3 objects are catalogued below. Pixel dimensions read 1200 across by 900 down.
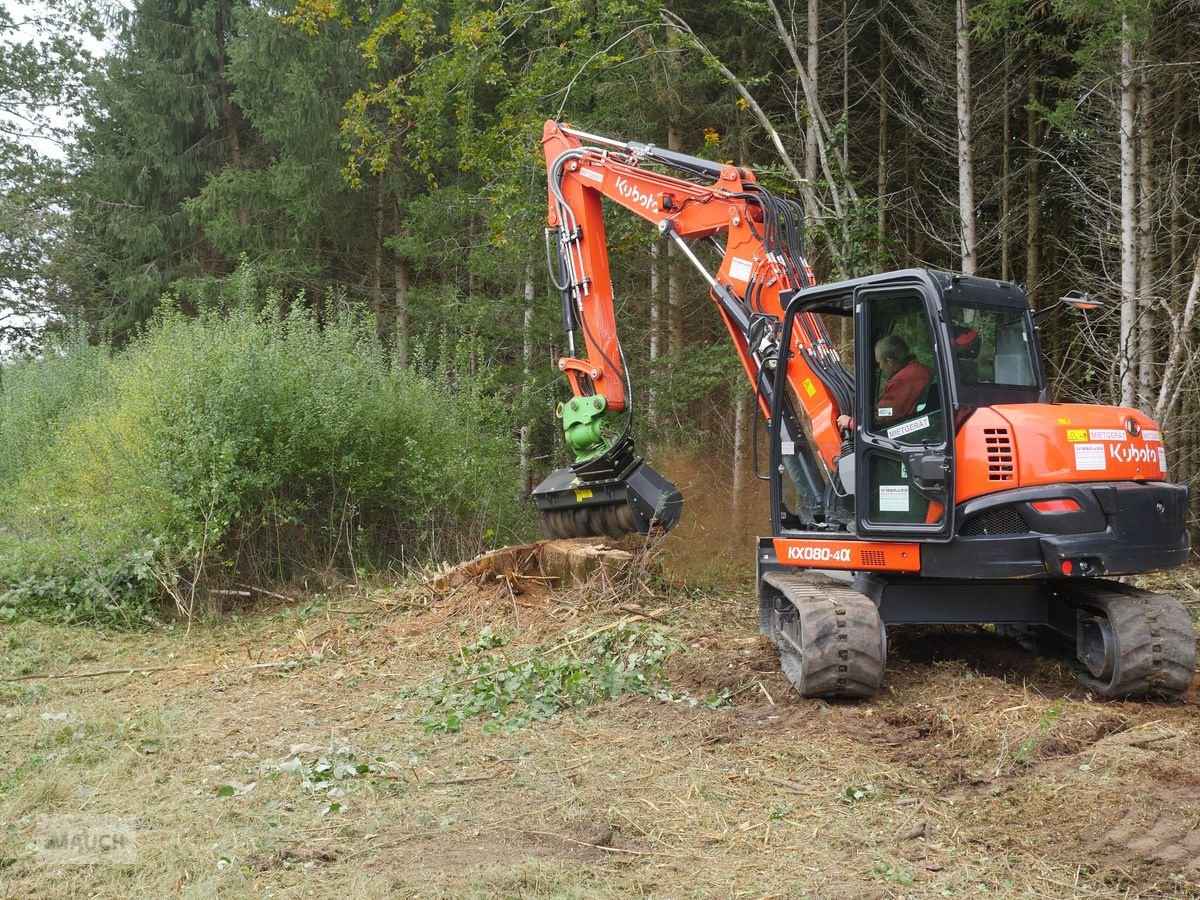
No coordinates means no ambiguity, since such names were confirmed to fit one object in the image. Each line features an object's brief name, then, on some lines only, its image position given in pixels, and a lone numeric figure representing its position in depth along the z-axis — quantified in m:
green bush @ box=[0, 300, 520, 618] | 9.62
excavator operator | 5.85
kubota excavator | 5.41
